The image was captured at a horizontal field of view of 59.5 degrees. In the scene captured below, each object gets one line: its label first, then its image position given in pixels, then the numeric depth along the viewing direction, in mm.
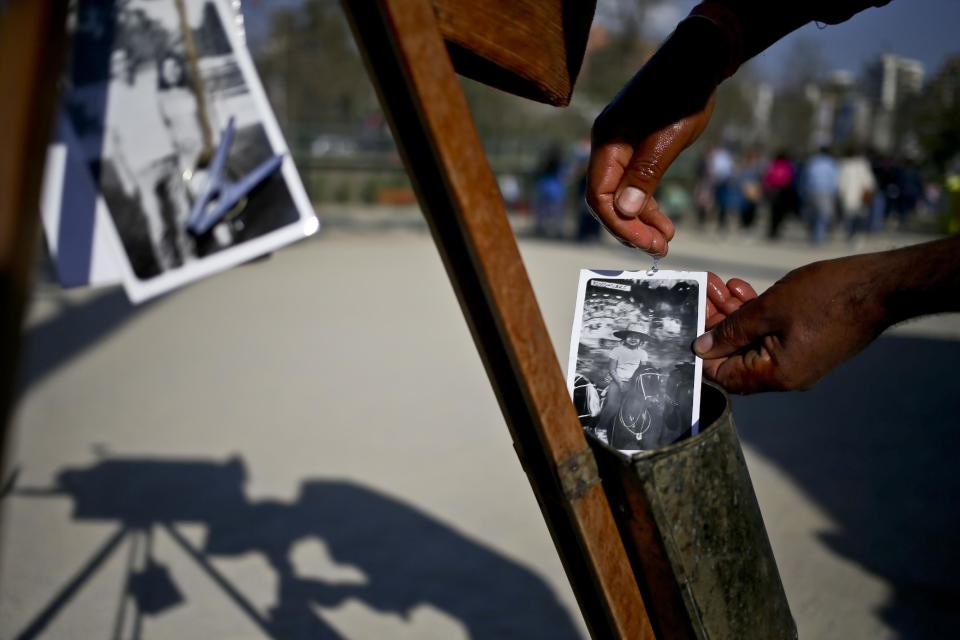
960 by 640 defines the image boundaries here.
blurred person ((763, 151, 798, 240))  13953
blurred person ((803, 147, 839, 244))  12805
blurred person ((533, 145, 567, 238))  14430
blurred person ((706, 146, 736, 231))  15180
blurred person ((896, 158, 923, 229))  15320
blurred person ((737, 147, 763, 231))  15047
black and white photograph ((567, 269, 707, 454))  1160
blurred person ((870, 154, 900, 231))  14406
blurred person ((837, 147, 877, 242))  12945
